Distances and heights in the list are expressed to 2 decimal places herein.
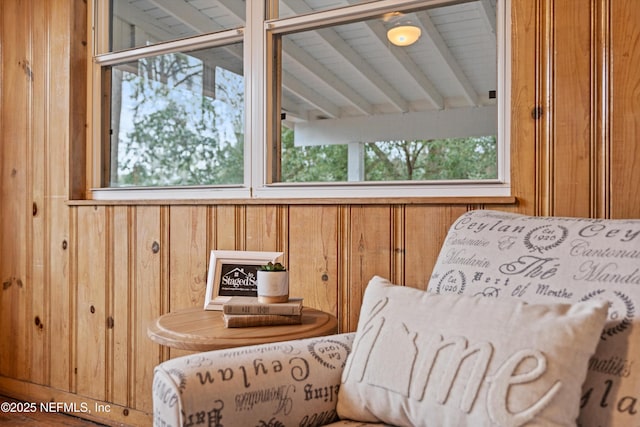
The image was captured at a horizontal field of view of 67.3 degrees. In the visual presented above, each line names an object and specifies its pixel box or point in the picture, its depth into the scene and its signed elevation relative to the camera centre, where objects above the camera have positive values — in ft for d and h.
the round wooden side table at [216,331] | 3.99 -1.03
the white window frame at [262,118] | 5.04 +1.20
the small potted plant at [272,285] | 4.54 -0.67
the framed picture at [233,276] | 5.09 -0.67
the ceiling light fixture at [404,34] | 5.51 +2.08
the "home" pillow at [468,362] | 2.65 -0.88
